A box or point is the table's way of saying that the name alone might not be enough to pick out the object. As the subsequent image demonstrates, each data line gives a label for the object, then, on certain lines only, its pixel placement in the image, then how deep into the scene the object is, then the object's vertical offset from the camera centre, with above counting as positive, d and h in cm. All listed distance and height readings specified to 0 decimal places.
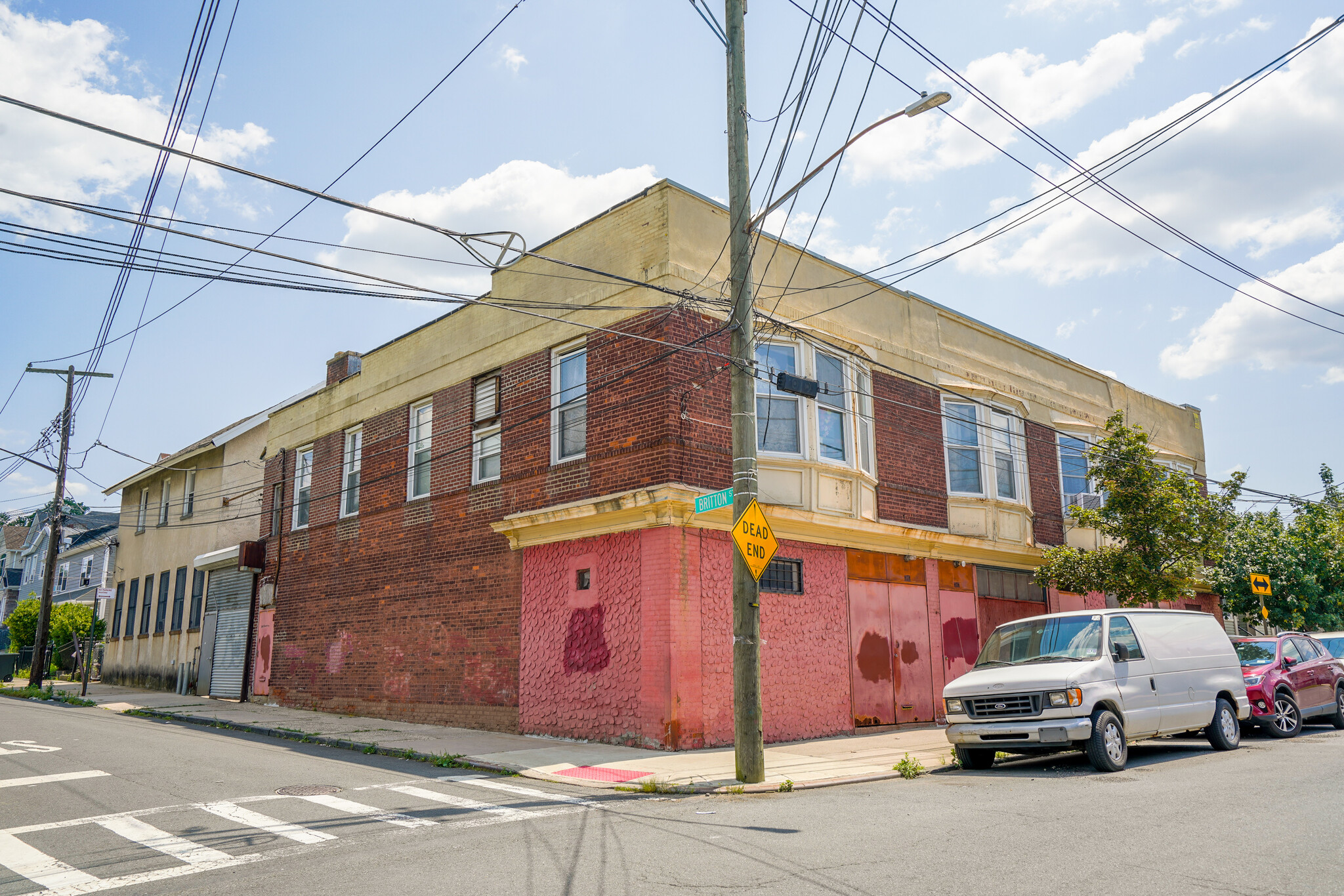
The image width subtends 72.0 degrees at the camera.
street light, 902 +520
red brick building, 1323 +231
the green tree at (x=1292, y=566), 2202 +163
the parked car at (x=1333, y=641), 1555 -11
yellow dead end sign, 1012 +105
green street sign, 1055 +154
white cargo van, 990 -59
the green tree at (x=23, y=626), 3500 +49
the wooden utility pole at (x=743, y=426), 996 +235
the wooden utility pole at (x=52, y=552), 2730 +264
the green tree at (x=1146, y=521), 1647 +200
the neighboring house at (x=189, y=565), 2398 +209
